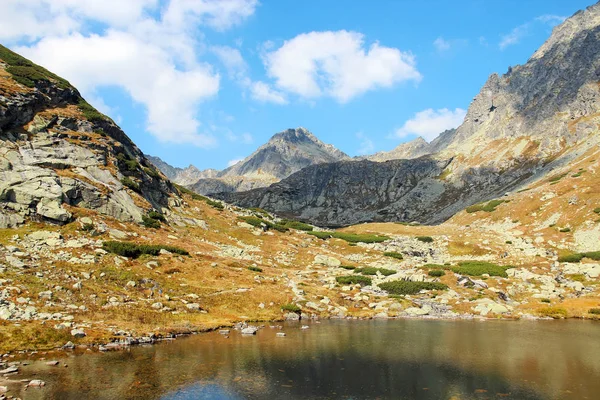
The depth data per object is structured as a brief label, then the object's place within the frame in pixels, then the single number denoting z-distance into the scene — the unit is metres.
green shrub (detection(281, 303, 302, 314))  39.34
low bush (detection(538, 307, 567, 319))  40.31
